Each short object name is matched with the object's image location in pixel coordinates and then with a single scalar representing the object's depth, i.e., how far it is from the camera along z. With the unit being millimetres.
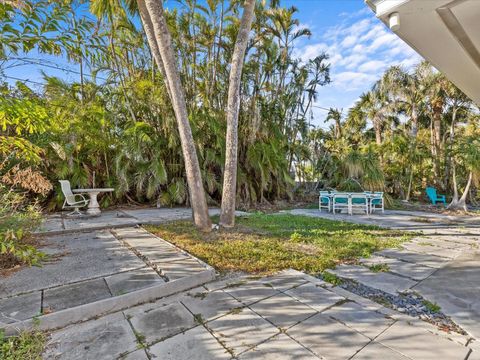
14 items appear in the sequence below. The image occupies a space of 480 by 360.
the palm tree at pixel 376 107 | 18016
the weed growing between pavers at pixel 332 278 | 2785
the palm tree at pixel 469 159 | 8352
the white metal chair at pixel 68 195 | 6162
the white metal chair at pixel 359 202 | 7789
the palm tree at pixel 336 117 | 18516
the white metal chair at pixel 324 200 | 8438
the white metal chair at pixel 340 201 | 7925
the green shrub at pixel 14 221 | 3066
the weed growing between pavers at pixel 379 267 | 3168
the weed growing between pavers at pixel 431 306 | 2201
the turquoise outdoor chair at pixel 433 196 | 10612
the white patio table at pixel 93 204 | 6621
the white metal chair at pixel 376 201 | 7854
